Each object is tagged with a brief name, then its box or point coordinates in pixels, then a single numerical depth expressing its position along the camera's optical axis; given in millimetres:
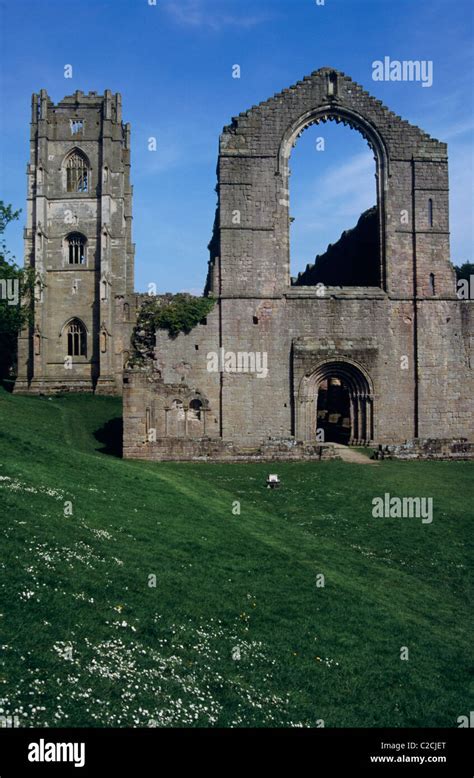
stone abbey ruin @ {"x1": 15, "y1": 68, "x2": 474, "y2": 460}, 29984
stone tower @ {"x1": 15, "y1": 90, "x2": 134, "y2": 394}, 48125
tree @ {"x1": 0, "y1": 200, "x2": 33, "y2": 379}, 39656
